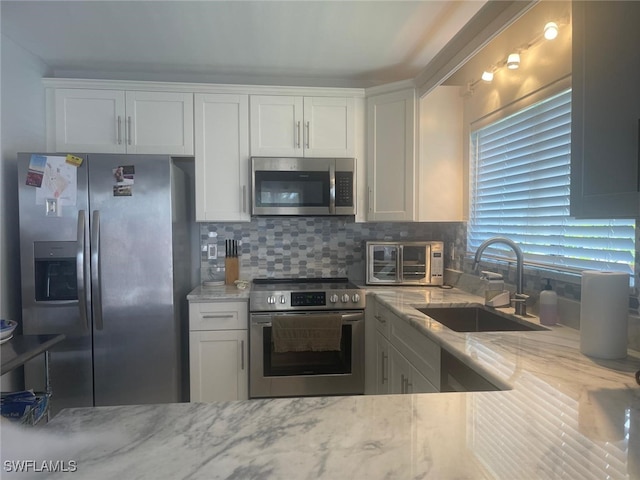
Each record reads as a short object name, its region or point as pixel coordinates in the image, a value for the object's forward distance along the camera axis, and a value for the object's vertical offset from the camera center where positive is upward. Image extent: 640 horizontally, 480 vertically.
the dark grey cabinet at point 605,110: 0.95 +0.32
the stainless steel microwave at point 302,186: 2.72 +0.32
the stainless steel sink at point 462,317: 2.11 -0.48
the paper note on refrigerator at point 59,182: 2.23 +0.28
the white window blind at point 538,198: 1.60 +0.18
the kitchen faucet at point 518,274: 1.84 -0.22
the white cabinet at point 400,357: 1.63 -0.63
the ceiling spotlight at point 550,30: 1.61 +0.85
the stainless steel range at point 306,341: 2.49 -0.72
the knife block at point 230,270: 3.00 -0.30
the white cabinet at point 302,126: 2.76 +0.76
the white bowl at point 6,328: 1.82 -0.46
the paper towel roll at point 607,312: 1.21 -0.26
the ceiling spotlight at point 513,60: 1.92 +0.85
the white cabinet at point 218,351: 2.53 -0.79
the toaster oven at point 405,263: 2.82 -0.24
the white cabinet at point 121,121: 2.60 +0.75
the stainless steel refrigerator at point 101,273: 2.24 -0.25
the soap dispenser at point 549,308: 1.68 -0.34
